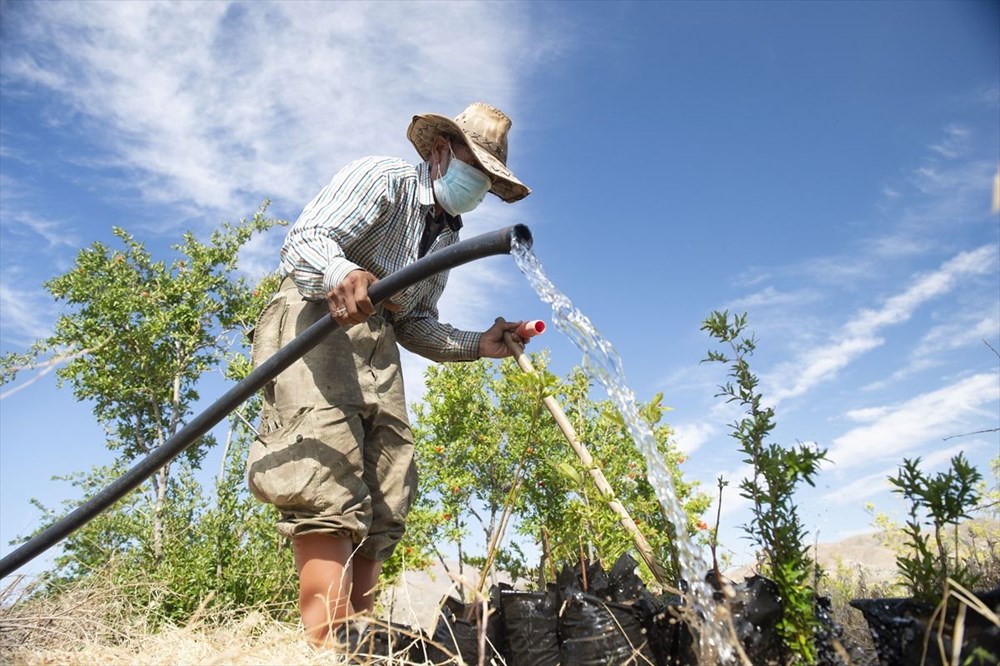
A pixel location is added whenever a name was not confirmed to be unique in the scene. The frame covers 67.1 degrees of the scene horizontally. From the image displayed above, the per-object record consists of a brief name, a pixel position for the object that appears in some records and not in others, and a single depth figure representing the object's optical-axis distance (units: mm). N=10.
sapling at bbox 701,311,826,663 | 1928
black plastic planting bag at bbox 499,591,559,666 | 2436
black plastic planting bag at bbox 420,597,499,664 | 2475
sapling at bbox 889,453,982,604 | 1762
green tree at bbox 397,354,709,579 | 6699
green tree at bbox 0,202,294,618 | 6059
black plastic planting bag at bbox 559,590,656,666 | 2229
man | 2738
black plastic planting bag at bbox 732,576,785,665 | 1945
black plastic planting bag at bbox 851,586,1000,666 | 1541
